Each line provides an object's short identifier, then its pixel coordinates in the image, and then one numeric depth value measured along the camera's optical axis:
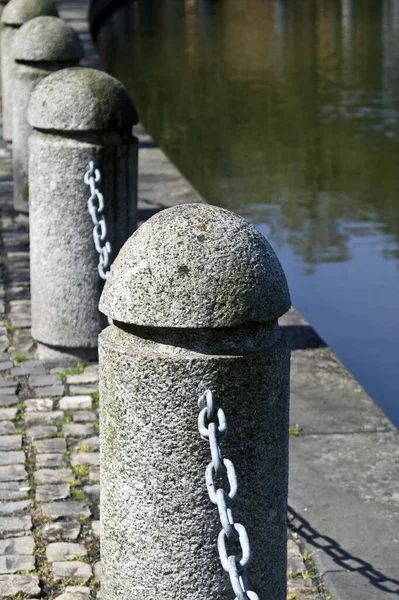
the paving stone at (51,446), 8.44
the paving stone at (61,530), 7.19
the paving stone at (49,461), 8.20
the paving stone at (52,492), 7.68
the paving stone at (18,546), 6.98
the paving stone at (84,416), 8.98
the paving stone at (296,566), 6.78
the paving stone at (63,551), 6.94
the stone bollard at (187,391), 4.86
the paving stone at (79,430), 8.72
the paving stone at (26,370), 10.01
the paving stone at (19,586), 6.53
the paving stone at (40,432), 8.69
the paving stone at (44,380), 9.77
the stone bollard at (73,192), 9.72
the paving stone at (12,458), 8.23
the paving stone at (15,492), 7.70
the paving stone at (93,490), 7.71
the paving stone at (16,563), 6.78
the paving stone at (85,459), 8.21
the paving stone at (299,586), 6.57
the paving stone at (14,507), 7.49
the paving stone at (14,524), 7.26
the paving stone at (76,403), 9.26
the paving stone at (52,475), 7.95
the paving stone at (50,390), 9.56
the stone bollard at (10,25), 17.79
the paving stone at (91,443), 8.48
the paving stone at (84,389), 9.59
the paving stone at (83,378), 9.83
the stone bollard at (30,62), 13.74
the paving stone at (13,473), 7.99
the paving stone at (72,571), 6.73
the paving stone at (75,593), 6.52
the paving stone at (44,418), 8.96
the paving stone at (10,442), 8.49
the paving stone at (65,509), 7.46
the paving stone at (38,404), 9.24
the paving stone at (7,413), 9.04
